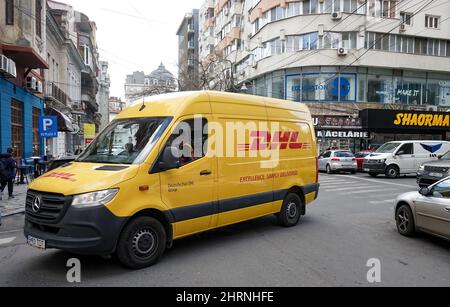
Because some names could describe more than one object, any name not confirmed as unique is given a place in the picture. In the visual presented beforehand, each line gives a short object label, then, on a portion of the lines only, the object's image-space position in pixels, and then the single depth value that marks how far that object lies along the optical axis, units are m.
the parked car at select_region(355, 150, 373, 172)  23.41
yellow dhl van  4.79
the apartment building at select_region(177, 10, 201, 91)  74.78
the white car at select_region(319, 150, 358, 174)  22.59
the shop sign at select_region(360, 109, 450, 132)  31.73
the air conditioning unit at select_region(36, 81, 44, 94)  19.01
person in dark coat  11.75
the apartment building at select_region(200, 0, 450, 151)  33.22
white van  19.81
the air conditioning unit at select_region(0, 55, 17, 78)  13.86
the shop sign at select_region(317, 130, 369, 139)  32.75
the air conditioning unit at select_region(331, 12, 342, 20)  32.41
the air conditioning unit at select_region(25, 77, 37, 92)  18.20
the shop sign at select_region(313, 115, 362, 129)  32.75
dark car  13.09
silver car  6.12
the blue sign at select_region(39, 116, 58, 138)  15.58
